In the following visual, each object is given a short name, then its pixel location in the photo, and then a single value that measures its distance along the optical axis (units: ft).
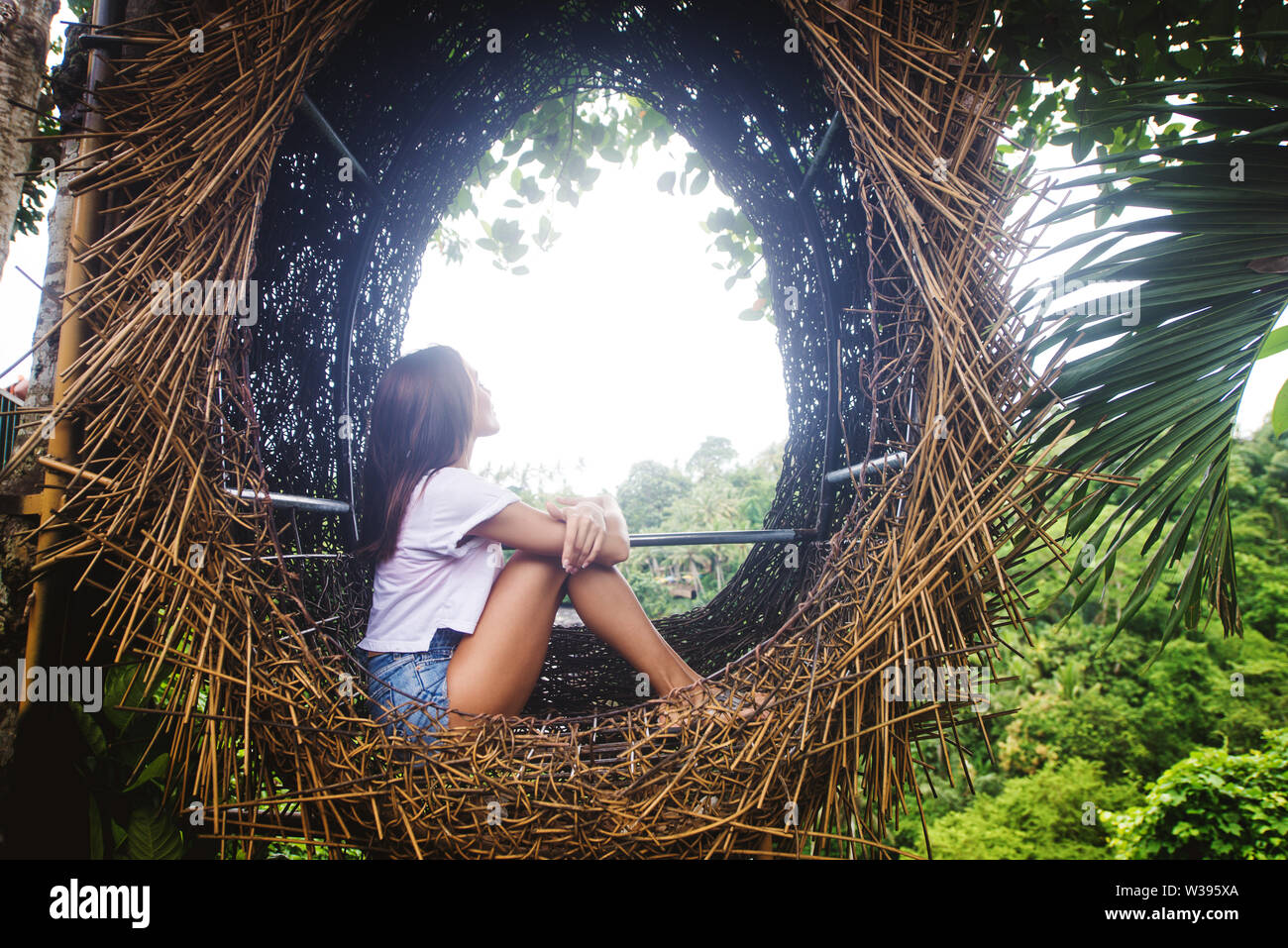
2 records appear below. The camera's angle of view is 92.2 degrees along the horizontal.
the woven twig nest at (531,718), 3.06
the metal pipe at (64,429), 3.37
